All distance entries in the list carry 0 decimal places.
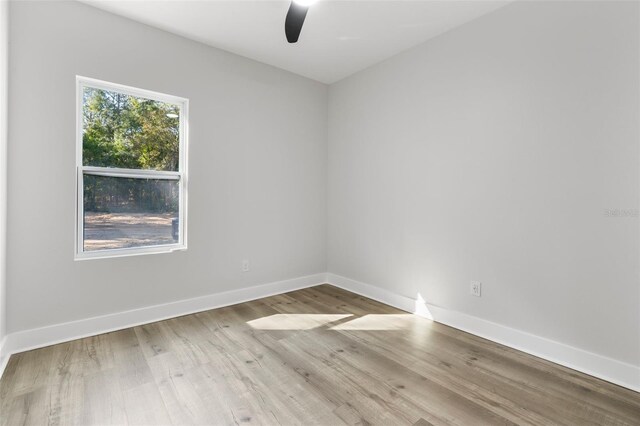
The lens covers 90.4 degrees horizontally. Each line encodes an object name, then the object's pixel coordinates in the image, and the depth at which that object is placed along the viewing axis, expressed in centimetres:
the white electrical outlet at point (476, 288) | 269
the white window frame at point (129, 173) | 256
